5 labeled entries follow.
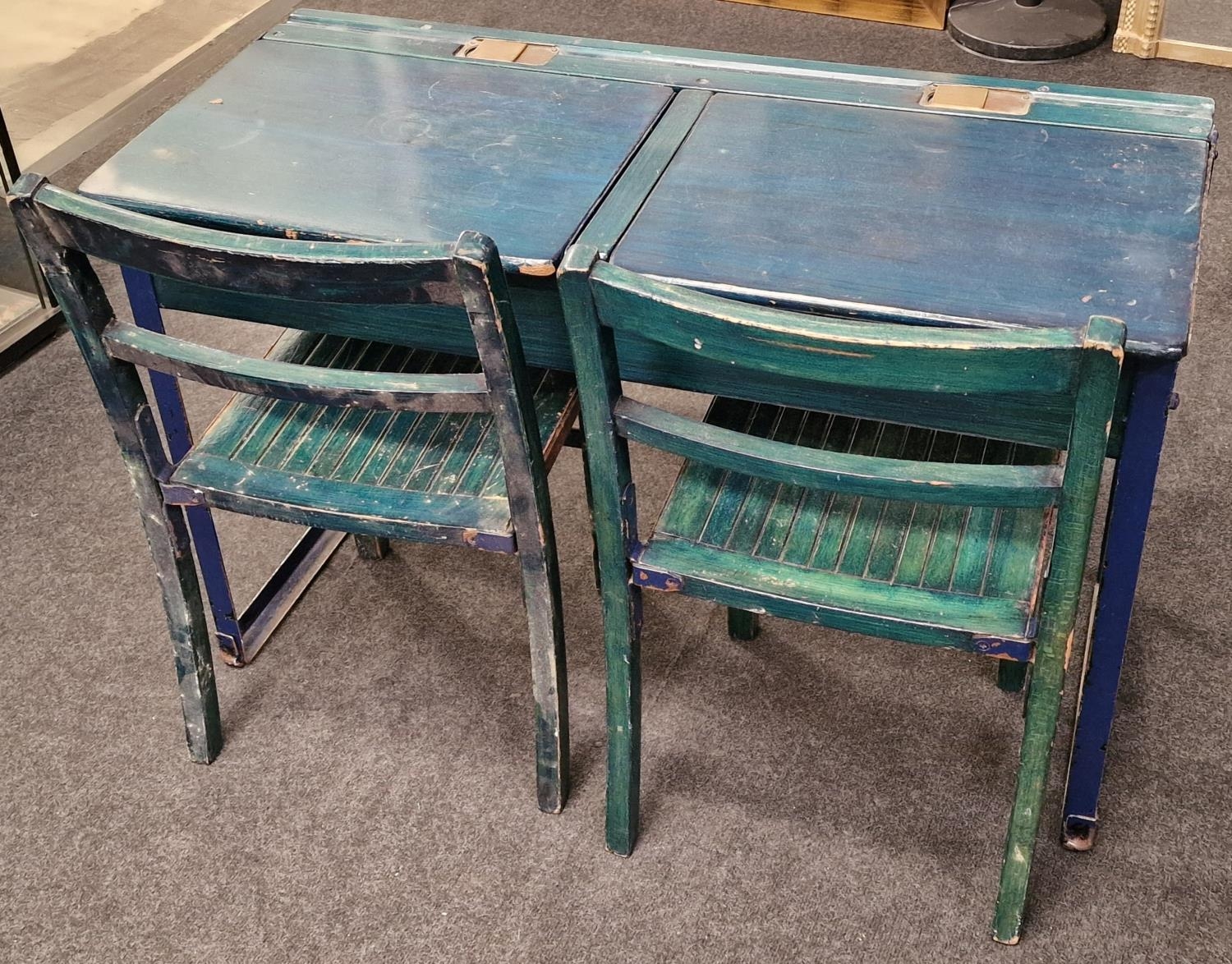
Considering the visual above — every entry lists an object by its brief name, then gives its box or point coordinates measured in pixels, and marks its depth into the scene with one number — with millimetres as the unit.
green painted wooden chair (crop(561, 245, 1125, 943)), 1101
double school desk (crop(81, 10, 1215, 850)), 1331
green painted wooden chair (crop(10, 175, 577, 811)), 1241
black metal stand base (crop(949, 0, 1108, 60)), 3289
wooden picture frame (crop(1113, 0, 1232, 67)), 3201
